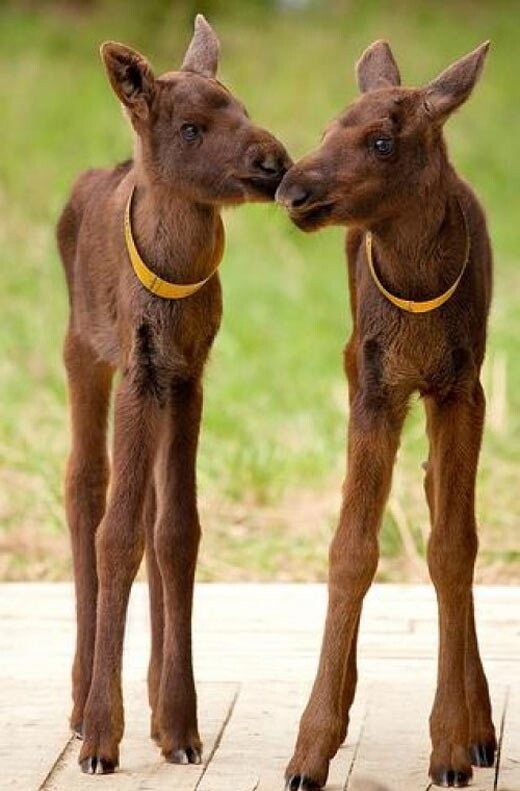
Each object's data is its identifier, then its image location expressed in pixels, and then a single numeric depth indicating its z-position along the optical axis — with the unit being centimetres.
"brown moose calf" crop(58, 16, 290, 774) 1025
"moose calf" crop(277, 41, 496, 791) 993
